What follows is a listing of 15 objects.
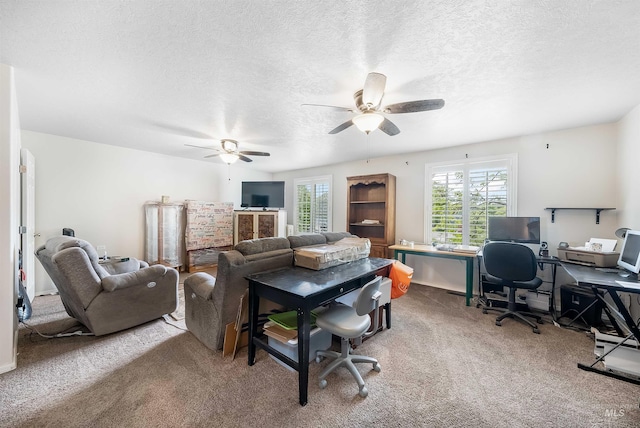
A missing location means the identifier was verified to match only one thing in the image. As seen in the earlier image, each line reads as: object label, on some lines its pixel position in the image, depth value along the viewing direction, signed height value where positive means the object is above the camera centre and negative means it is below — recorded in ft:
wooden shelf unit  14.82 +0.05
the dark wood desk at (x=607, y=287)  6.17 -1.97
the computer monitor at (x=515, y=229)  10.69 -0.87
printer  8.34 -1.55
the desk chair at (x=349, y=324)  5.60 -2.77
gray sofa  6.64 -2.30
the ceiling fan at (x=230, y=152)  12.12 +2.95
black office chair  8.96 -2.24
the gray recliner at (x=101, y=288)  7.42 -2.69
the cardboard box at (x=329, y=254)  7.20 -1.41
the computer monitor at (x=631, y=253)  7.21 -1.33
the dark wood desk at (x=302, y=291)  5.28 -1.96
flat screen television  18.94 +1.21
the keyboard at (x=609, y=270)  7.84 -1.96
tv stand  17.93 -1.09
